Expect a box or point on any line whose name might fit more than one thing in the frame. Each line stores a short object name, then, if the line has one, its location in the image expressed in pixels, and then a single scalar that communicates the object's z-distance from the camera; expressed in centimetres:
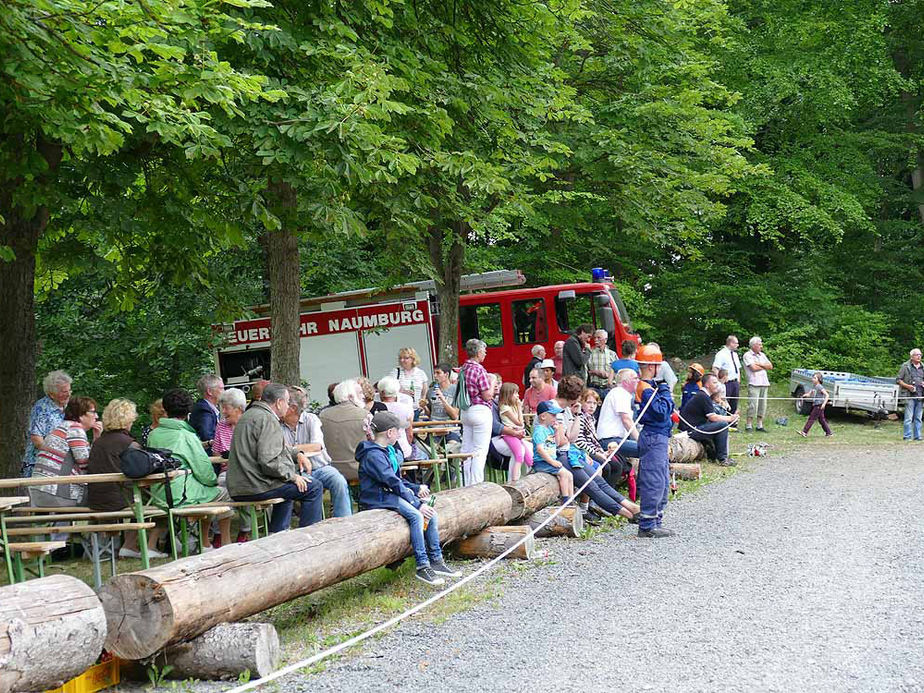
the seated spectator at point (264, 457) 843
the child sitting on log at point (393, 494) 839
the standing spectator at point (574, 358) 1684
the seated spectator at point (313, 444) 939
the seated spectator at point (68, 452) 895
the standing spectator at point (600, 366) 1688
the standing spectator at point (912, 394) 2019
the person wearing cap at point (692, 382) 1731
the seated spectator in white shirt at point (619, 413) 1175
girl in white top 1191
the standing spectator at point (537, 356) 1626
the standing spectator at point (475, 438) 1166
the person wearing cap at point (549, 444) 1129
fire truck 2117
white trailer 2206
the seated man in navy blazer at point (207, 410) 1112
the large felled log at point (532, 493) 1038
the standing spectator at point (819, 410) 2061
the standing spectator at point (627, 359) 1459
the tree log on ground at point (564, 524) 1050
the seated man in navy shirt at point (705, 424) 1661
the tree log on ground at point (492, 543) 947
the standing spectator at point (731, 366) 2080
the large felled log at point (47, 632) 509
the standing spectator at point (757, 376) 2095
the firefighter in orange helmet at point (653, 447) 1037
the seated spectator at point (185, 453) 846
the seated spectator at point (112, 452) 843
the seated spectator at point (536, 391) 1345
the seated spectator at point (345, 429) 1024
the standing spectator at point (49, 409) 970
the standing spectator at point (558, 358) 1734
